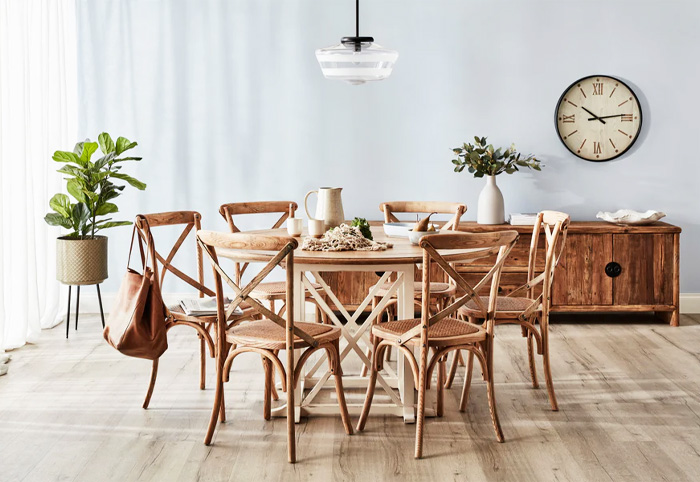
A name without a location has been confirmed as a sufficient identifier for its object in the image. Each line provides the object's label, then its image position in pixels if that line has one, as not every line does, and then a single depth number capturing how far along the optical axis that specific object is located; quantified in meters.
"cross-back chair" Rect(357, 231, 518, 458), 2.67
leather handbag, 2.92
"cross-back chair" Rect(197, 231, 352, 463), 2.65
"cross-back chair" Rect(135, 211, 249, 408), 3.19
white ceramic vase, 4.83
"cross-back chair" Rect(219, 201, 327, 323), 3.51
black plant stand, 4.55
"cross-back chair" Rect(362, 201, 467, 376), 3.73
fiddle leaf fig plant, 4.45
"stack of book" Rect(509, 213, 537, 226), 4.78
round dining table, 2.83
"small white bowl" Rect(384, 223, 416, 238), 3.43
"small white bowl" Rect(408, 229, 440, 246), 3.09
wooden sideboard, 4.77
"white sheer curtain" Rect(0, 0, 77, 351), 4.29
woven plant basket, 4.53
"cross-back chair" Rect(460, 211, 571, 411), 3.23
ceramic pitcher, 3.42
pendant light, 3.11
